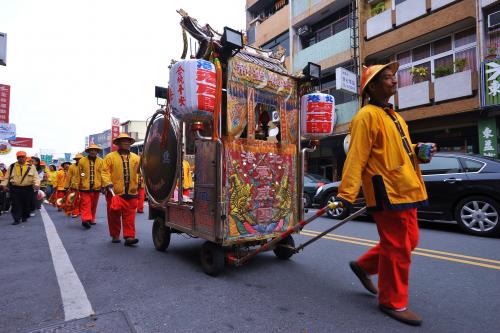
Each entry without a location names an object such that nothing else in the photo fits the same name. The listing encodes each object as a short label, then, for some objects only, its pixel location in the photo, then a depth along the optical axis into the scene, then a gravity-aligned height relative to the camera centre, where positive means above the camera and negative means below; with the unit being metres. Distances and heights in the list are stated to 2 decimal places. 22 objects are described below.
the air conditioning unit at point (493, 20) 11.41 +5.05
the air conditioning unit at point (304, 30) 19.53 +8.11
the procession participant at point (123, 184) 5.70 -0.13
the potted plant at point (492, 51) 11.44 +4.00
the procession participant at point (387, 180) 2.73 -0.05
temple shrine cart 3.65 +0.38
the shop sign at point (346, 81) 14.32 +3.99
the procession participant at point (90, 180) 8.26 -0.08
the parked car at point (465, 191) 6.29 -0.33
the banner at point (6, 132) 17.84 +2.36
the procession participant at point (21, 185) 9.07 -0.21
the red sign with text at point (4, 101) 18.27 +3.98
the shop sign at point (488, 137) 11.62 +1.22
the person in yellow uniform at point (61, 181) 12.39 -0.16
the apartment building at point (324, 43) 16.91 +6.89
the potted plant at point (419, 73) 13.52 +3.94
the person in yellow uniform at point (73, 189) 9.48 -0.39
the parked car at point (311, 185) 12.33 -0.36
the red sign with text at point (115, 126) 30.40 +4.43
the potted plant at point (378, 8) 15.73 +7.53
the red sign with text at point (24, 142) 30.59 +3.07
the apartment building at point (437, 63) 12.13 +4.20
